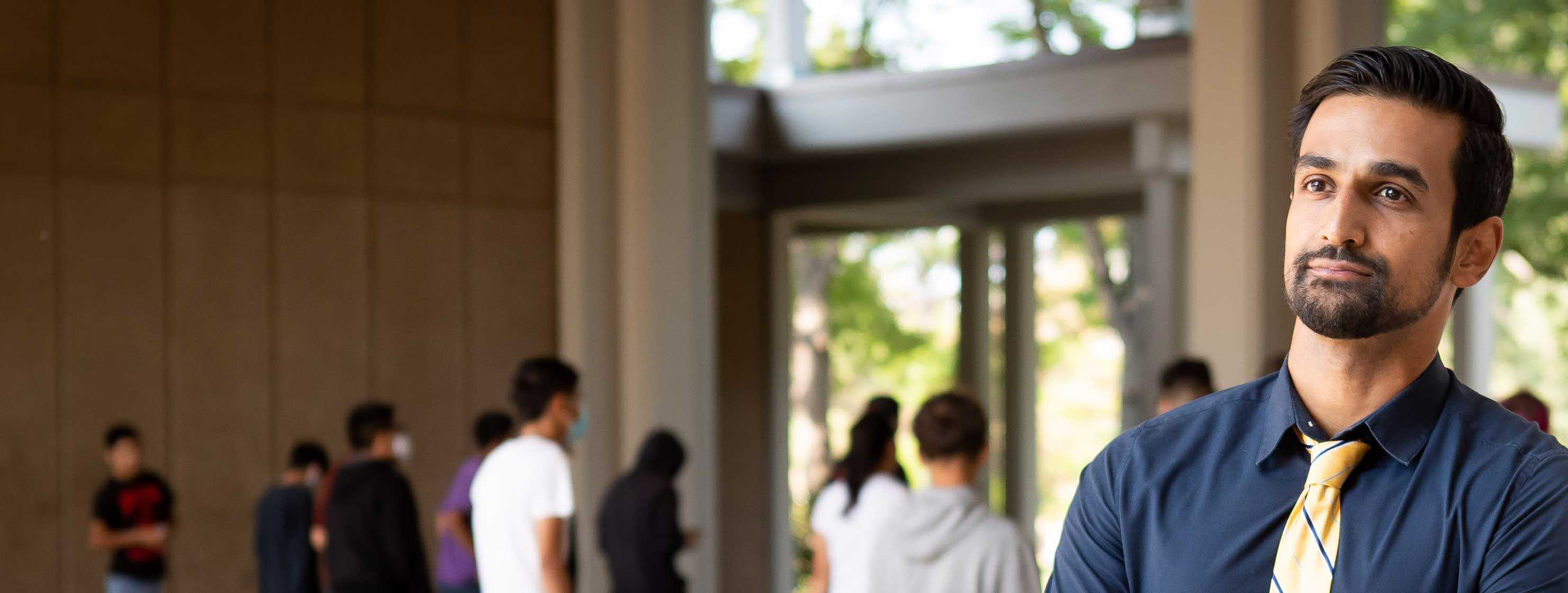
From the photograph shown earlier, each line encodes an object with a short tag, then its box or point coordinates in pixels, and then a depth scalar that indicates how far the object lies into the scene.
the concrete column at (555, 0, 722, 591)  9.46
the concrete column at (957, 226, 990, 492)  12.94
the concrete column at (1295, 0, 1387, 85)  8.27
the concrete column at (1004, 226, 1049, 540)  12.82
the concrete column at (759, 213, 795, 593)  12.82
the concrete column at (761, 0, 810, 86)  11.84
